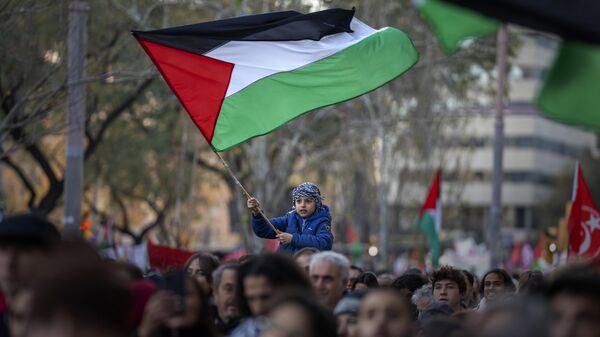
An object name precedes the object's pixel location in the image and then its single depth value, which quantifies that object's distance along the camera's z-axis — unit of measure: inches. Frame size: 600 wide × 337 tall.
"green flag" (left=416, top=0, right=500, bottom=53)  332.2
